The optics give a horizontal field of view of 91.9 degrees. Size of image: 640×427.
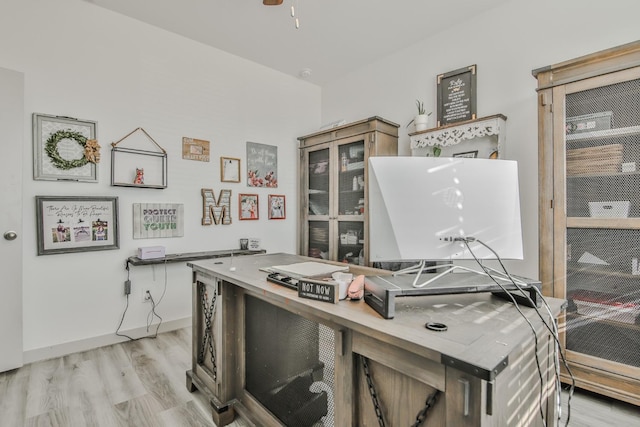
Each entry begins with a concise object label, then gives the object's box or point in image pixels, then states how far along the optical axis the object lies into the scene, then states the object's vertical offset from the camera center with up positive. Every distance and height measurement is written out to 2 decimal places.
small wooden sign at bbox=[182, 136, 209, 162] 3.08 +0.63
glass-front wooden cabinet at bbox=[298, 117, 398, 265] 3.16 +0.28
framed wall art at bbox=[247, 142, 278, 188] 3.57 +0.54
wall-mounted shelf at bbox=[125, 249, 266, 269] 2.67 -0.42
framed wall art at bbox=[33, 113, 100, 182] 2.36 +0.50
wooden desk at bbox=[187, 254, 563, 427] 0.77 -0.50
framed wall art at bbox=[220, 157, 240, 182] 3.34 +0.46
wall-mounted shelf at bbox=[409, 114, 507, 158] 2.45 +0.61
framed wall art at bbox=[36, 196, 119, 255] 2.38 -0.09
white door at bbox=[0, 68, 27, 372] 2.19 -0.02
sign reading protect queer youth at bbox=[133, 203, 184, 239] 2.79 -0.08
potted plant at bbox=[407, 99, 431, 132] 2.92 +0.85
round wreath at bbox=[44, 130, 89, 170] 2.40 +0.50
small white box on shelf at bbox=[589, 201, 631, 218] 1.75 +0.00
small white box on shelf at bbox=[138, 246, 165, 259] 2.68 -0.35
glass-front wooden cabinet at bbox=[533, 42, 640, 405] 1.74 -0.01
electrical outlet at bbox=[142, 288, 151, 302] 2.83 -0.76
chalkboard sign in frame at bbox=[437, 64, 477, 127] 2.74 +1.05
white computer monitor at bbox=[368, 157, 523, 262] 1.07 +0.01
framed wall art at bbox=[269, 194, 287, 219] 3.75 +0.05
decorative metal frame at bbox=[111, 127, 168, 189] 2.66 +0.52
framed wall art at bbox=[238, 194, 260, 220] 3.48 +0.06
